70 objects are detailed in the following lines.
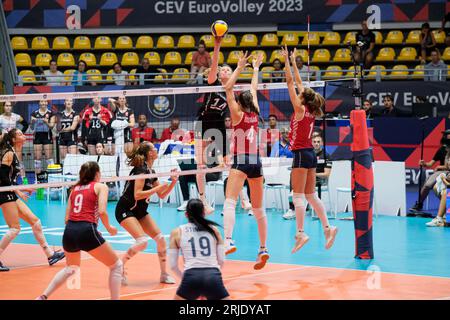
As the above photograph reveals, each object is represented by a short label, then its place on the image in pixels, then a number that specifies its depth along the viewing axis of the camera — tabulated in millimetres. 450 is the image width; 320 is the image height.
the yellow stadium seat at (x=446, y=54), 25938
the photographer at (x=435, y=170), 17984
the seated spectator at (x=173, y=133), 20062
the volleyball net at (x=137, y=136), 19375
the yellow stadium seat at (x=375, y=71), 24372
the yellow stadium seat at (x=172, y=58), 27219
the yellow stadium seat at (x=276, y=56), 26498
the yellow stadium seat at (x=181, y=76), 26047
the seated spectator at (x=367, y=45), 25797
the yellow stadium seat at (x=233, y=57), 26719
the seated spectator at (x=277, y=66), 24875
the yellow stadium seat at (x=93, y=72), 26153
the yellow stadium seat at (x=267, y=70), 25620
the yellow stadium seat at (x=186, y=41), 27812
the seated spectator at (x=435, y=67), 24450
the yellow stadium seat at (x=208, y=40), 27367
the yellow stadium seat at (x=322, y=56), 26812
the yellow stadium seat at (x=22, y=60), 27219
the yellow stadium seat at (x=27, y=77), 25577
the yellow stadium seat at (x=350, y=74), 25297
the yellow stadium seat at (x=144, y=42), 27984
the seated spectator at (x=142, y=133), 20375
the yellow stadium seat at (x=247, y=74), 24625
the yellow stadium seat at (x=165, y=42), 27950
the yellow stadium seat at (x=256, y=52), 26972
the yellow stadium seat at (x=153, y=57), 27344
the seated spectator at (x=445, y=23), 26625
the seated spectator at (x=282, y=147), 19109
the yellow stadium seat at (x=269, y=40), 27453
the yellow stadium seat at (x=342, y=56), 26825
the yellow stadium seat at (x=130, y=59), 27312
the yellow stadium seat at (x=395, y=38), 27359
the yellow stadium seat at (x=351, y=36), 26828
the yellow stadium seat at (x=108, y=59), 27359
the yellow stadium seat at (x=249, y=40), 27652
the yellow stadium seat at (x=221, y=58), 26966
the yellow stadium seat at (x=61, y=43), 27906
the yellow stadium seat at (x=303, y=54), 26420
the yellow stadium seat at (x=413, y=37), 27266
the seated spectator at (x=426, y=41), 25848
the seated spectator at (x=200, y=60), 25281
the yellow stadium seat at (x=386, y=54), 26906
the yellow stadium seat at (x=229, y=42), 27694
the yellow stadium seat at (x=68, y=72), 25758
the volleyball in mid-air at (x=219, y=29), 11828
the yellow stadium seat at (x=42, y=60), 27312
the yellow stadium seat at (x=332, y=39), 27266
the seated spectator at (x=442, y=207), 16672
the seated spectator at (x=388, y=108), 22547
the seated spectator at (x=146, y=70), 24936
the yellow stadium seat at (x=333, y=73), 25758
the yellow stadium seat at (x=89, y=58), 27312
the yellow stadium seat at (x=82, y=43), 27922
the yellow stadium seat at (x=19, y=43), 27766
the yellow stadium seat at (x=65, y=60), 27234
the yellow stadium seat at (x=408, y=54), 26812
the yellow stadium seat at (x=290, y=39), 27297
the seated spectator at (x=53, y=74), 25273
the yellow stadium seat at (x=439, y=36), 26672
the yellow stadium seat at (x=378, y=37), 27406
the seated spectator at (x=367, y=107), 21516
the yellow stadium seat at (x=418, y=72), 23766
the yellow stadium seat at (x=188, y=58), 26984
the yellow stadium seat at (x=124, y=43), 27906
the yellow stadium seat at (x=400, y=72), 24859
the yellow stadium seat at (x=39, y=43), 27906
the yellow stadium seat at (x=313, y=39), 27305
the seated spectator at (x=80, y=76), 25156
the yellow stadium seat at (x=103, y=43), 27891
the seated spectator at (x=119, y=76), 24656
